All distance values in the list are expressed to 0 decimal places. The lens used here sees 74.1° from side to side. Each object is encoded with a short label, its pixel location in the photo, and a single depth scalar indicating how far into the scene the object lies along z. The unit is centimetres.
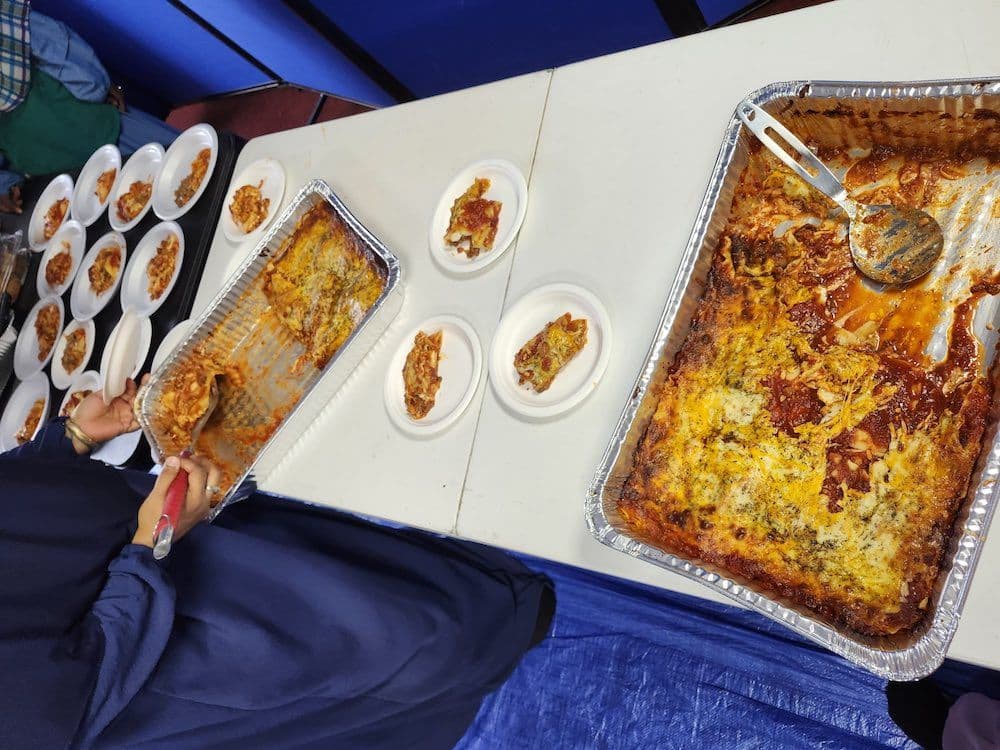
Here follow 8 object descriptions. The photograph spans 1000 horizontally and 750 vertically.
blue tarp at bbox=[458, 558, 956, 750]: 167
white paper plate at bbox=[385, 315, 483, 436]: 163
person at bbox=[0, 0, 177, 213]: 287
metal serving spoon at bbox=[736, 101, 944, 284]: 113
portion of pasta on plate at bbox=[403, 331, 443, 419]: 169
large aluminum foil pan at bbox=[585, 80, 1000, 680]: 96
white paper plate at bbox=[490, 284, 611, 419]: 145
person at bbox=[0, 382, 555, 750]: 116
